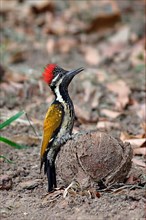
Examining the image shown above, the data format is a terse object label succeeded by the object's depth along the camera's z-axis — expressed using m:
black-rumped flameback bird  11.49
